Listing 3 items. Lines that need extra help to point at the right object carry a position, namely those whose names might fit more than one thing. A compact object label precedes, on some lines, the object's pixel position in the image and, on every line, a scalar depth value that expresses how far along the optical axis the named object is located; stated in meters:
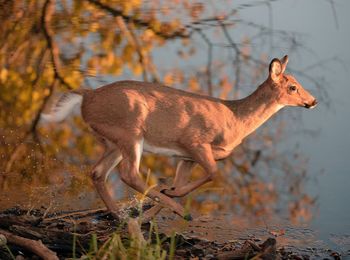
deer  10.41
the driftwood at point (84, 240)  9.78
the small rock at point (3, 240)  9.73
